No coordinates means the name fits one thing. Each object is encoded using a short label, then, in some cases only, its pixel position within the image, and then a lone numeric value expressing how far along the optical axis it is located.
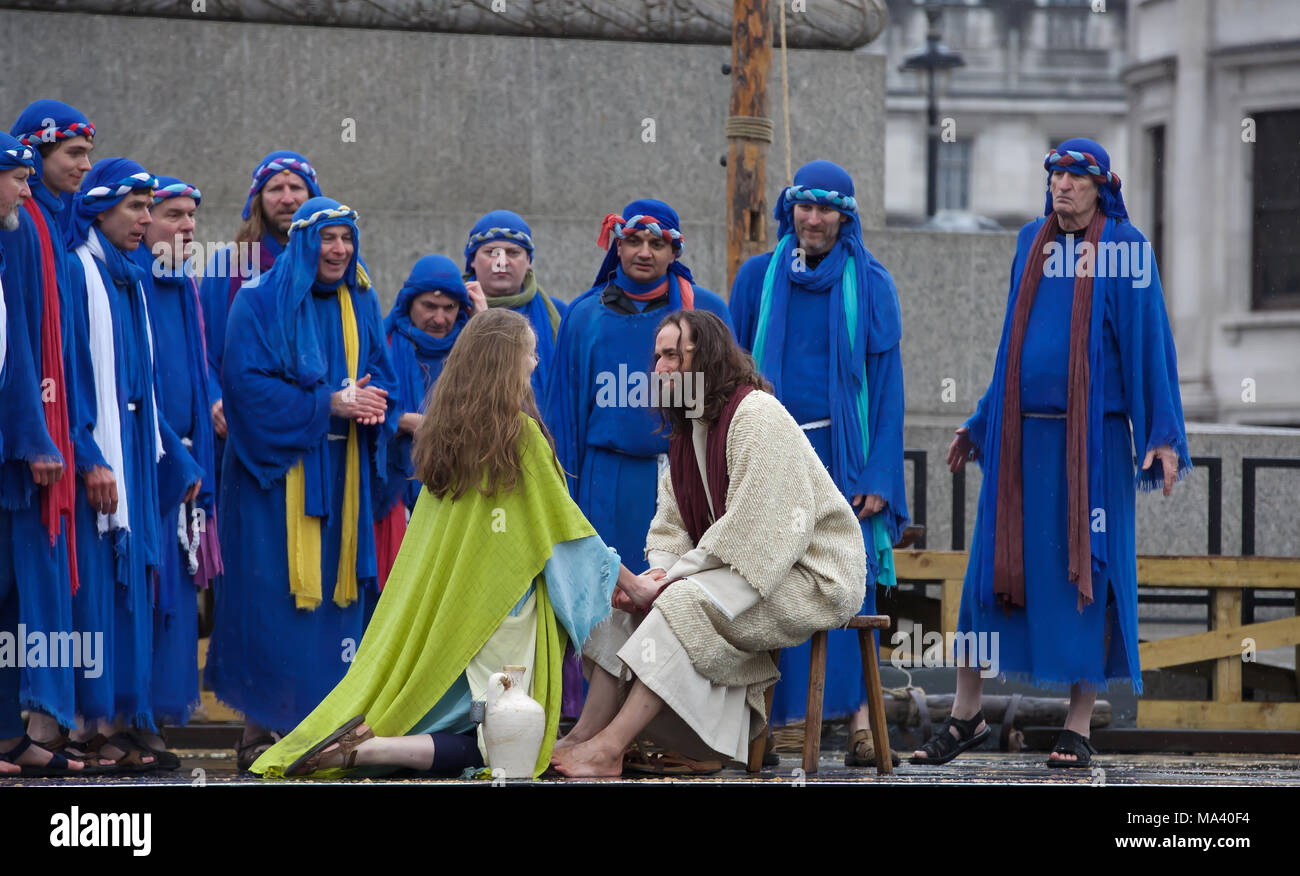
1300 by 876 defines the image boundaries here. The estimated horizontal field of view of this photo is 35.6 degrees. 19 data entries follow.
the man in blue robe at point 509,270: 8.59
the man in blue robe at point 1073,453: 7.43
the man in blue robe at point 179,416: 7.54
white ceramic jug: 6.09
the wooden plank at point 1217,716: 9.29
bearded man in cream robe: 6.38
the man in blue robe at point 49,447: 6.66
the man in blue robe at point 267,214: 8.09
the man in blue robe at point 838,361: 7.66
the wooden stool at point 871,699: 6.51
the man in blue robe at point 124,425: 7.07
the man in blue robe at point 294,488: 7.62
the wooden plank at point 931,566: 9.49
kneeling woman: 6.29
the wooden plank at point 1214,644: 9.34
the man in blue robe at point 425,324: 8.26
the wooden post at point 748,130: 9.28
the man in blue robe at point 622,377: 7.71
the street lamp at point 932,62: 21.11
